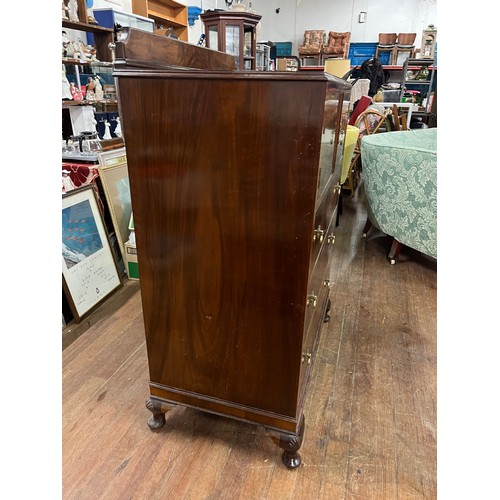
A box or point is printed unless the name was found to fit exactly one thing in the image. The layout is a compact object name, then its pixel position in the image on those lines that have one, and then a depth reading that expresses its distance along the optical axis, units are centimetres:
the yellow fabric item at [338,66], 595
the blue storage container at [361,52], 708
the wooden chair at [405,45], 677
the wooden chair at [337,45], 701
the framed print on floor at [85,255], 189
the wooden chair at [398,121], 396
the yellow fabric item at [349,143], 226
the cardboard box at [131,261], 230
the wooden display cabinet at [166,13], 342
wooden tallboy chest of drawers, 85
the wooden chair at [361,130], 349
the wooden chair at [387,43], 690
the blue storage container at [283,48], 749
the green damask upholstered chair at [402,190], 222
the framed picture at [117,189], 221
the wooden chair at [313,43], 715
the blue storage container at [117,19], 261
